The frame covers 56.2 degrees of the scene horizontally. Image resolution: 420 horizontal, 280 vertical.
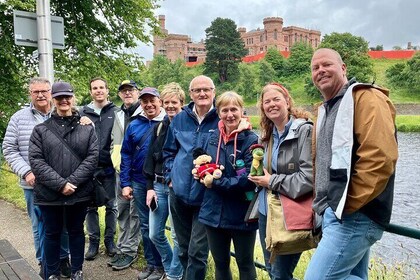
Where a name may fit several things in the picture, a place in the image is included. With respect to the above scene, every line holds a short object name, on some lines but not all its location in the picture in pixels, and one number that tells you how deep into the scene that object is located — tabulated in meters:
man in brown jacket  1.92
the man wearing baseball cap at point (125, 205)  4.26
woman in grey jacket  2.47
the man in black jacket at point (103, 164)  4.30
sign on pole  4.99
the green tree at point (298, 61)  76.72
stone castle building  108.31
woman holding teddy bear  2.86
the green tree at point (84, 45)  9.77
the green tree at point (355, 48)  56.00
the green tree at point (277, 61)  78.50
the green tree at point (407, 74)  54.53
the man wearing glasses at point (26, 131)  3.72
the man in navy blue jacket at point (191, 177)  3.12
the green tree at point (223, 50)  79.06
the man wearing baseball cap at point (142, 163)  3.91
